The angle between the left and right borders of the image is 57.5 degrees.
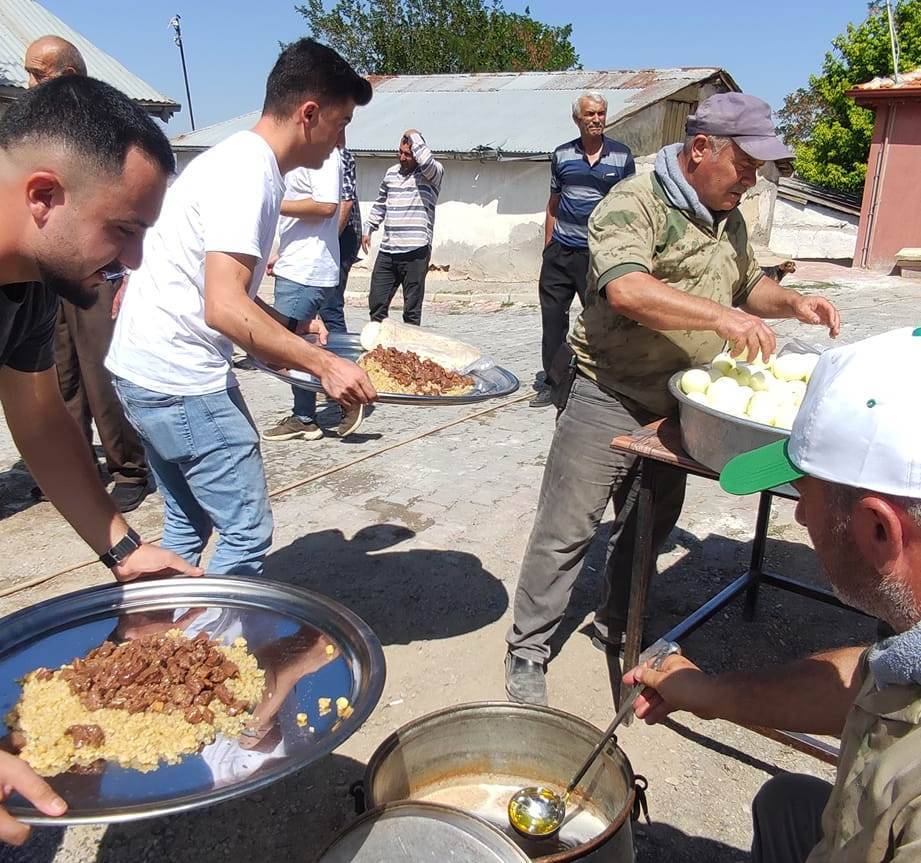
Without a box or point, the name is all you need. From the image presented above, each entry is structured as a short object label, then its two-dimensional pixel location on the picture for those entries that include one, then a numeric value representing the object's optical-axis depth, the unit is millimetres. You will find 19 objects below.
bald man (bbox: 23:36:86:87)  4547
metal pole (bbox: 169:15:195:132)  30703
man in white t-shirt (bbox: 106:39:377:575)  2482
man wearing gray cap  2844
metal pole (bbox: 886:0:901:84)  18078
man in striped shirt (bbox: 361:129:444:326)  7883
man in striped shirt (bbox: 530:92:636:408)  6652
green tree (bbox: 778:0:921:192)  24203
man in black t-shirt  1687
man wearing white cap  1247
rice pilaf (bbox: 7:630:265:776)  1667
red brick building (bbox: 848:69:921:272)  18328
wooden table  2822
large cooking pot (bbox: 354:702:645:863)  2359
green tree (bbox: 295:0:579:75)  35219
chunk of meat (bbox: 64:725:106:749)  1706
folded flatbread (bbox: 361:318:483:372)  3773
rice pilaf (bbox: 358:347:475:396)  3320
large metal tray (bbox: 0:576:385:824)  1515
